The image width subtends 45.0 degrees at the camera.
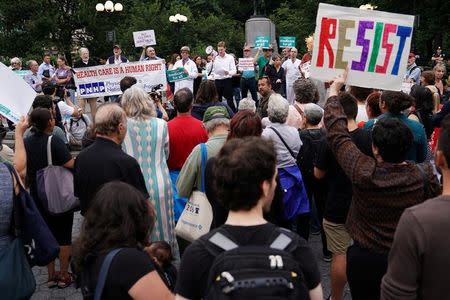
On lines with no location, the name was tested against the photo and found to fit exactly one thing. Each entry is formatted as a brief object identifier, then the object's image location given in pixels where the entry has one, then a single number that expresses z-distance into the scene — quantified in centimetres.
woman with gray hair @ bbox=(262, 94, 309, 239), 466
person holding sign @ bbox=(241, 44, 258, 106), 1410
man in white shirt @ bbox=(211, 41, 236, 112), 1362
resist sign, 392
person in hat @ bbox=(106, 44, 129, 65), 1228
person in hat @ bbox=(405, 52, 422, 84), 1101
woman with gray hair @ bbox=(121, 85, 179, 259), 455
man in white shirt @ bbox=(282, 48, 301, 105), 1319
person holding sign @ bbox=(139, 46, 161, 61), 1190
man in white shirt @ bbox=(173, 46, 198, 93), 1294
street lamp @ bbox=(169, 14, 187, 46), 2778
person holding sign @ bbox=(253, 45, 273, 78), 1360
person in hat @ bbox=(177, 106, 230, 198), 403
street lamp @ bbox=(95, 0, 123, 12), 2344
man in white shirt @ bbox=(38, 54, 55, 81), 1371
